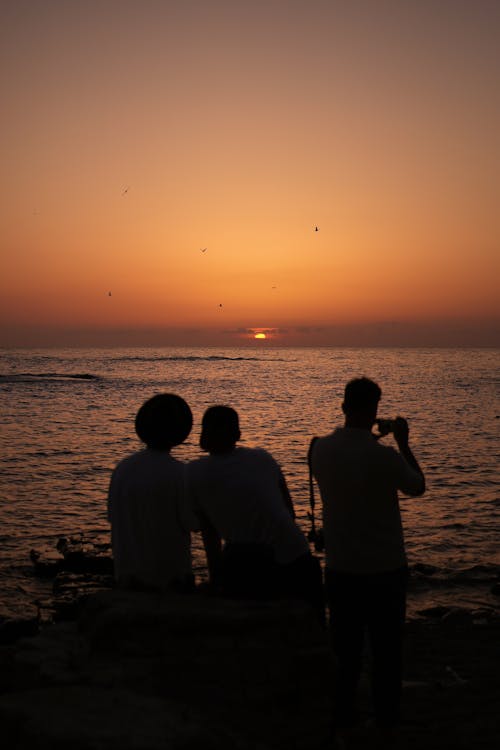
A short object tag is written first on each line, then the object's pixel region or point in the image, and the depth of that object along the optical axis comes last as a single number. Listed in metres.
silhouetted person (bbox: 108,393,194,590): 3.97
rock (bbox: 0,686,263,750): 2.67
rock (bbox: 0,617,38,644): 8.03
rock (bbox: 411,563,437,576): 11.08
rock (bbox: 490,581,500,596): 10.00
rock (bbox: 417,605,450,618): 9.13
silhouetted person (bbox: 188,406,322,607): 3.90
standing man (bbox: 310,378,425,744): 4.07
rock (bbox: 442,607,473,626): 8.72
